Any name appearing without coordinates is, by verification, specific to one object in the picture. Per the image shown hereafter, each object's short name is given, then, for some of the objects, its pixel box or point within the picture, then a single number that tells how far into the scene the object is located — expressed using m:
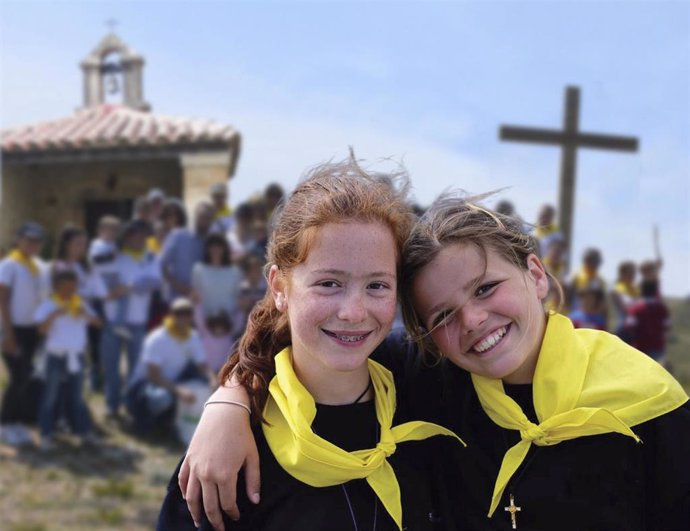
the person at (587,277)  6.89
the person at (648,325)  6.61
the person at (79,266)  6.16
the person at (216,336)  6.19
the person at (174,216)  6.64
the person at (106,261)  6.38
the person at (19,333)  5.82
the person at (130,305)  6.29
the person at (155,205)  7.41
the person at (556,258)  6.83
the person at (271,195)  6.52
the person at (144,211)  7.29
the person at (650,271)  6.73
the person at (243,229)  6.47
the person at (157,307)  6.51
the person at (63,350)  5.79
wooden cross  7.64
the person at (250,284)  6.19
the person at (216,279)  6.16
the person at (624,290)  6.95
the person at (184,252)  6.33
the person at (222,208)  6.95
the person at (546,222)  7.30
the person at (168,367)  5.95
